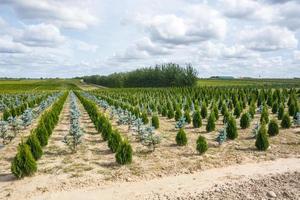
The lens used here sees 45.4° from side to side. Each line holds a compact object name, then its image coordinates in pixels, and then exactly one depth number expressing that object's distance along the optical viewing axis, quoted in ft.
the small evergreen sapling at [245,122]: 55.36
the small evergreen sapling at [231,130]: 46.60
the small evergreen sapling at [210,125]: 53.98
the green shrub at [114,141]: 39.75
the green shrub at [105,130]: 46.52
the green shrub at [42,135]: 43.36
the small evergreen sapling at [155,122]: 58.70
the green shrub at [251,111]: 67.13
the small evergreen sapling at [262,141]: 39.70
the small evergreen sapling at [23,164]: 30.27
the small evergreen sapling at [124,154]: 34.30
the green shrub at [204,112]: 72.11
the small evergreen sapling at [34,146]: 36.32
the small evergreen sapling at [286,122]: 54.13
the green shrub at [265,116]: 59.72
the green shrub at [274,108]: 76.38
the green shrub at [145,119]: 65.20
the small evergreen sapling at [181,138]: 43.11
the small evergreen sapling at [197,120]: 58.55
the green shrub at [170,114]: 74.13
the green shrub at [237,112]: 71.82
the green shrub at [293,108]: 70.53
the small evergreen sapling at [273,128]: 48.29
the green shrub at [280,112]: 65.84
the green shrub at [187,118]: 62.18
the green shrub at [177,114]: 69.57
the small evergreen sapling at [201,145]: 38.24
